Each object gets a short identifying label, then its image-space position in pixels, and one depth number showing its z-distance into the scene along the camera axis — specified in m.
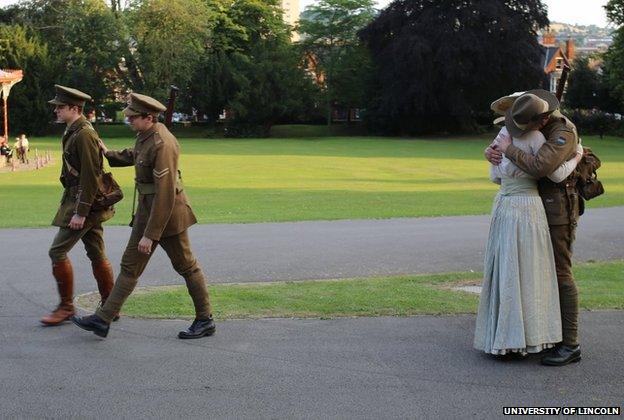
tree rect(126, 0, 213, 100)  69.75
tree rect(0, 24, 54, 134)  67.25
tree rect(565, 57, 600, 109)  76.44
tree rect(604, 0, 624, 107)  63.25
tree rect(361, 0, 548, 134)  64.81
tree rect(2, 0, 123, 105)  70.44
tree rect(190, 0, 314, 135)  71.38
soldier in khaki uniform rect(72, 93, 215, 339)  6.14
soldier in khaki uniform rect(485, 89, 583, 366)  5.65
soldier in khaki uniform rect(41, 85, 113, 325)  6.71
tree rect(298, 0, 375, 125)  83.44
